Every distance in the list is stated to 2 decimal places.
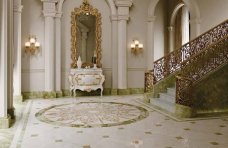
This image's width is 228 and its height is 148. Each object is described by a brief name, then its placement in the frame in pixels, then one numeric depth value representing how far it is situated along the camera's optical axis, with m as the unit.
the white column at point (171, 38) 14.12
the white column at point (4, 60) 5.31
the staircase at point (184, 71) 6.62
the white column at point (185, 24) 13.73
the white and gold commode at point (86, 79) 10.09
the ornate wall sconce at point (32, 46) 9.83
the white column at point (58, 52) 10.20
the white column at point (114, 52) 10.97
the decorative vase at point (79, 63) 10.36
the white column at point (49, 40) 9.91
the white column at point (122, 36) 10.80
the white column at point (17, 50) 8.88
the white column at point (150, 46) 11.32
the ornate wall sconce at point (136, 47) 11.16
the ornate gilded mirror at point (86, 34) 10.57
